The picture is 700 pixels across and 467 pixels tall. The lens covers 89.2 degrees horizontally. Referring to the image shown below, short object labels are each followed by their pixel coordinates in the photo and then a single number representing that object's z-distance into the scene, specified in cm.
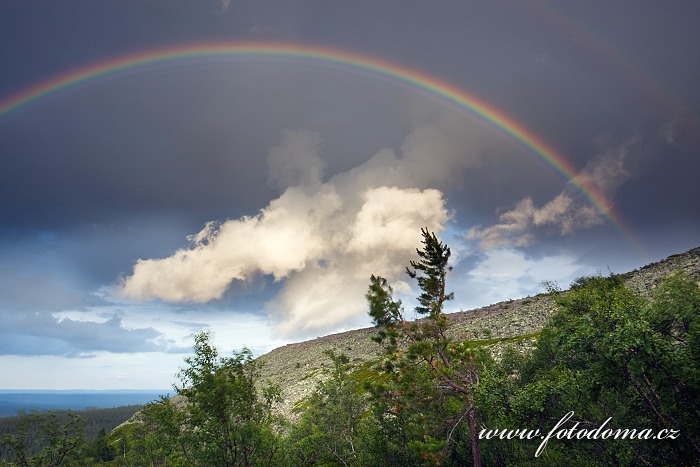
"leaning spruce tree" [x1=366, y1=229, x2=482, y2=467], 2064
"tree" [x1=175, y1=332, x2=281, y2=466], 2134
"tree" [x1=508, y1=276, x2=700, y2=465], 1434
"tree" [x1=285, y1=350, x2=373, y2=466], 3509
